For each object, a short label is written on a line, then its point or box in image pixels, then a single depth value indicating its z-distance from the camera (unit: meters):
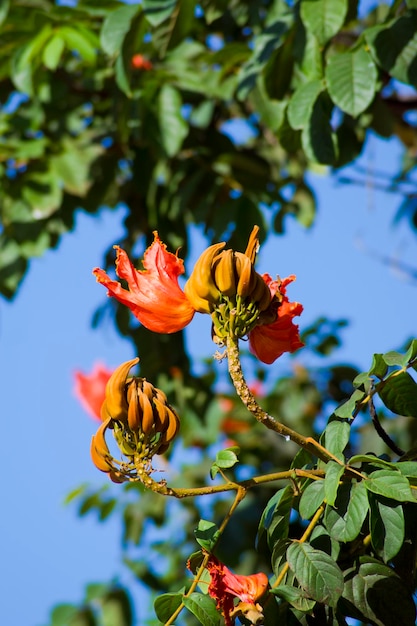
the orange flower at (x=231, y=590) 2.67
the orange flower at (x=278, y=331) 2.73
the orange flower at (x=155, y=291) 2.73
